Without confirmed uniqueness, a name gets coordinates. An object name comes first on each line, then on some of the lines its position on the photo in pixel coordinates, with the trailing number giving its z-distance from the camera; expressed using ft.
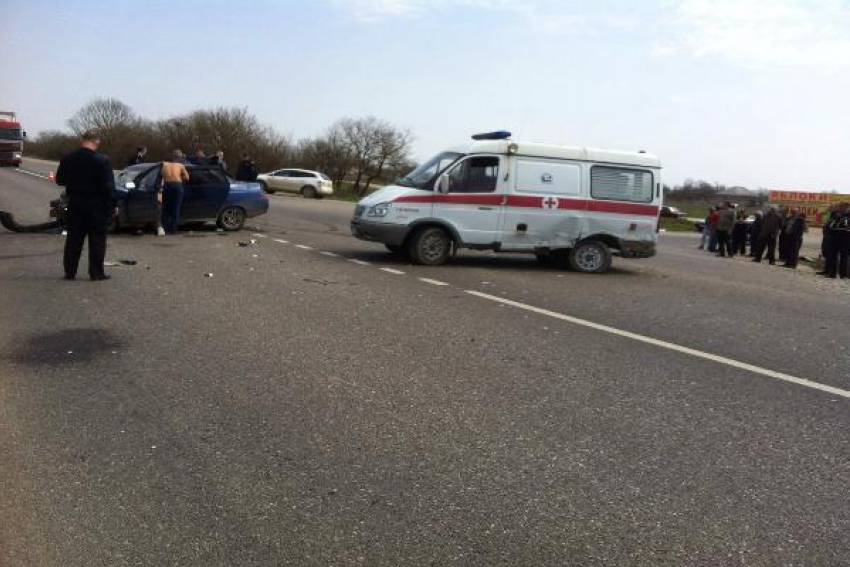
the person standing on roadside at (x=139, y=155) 69.00
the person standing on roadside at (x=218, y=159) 57.18
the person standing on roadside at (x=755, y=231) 74.62
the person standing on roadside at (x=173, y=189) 49.19
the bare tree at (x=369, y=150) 242.17
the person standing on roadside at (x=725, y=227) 76.07
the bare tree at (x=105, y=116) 267.39
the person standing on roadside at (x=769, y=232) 69.92
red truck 164.14
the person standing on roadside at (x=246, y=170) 73.97
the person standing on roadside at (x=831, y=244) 56.75
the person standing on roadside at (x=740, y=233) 78.23
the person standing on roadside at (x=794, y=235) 66.95
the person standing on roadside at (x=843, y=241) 55.83
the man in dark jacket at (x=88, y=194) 30.91
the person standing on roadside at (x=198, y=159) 55.19
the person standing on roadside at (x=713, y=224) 80.99
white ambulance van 41.42
